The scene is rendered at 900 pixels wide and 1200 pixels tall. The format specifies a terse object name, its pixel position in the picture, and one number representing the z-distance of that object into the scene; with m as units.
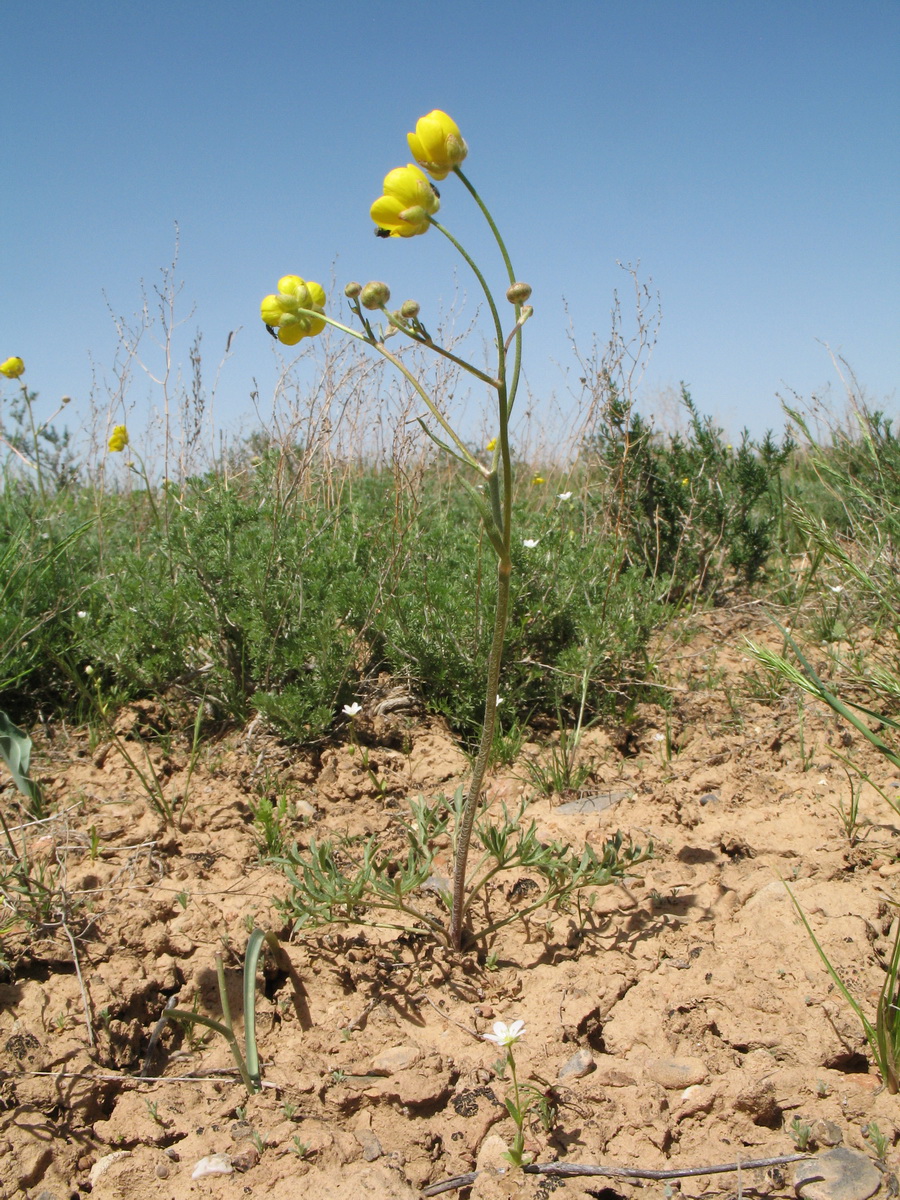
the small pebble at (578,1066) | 0.40
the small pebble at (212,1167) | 0.37
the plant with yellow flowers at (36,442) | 0.81
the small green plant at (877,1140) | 0.36
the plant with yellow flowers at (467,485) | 0.37
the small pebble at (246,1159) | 0.38
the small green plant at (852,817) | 0.49
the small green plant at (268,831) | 0.50
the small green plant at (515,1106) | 0.37
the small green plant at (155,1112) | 0.39
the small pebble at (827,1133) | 0.37
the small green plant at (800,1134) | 0.37
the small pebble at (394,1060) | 0.41
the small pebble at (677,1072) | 0.40
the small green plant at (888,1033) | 0.38
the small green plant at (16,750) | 0.45
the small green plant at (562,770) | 0.55
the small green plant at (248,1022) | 0.38
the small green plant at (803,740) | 0.56
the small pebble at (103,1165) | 0.38
